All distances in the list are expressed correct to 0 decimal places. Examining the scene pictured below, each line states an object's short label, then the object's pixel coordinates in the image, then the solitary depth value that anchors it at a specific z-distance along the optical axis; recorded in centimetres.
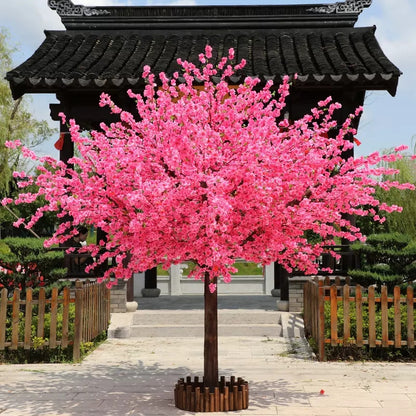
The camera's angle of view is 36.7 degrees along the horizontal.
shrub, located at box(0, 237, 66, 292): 1067
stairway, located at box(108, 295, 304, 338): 1202
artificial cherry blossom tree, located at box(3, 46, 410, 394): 647
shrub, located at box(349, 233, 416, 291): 1075
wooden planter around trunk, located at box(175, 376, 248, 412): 695
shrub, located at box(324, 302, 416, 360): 985
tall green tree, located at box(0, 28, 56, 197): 2462
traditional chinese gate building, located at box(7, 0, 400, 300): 1292
